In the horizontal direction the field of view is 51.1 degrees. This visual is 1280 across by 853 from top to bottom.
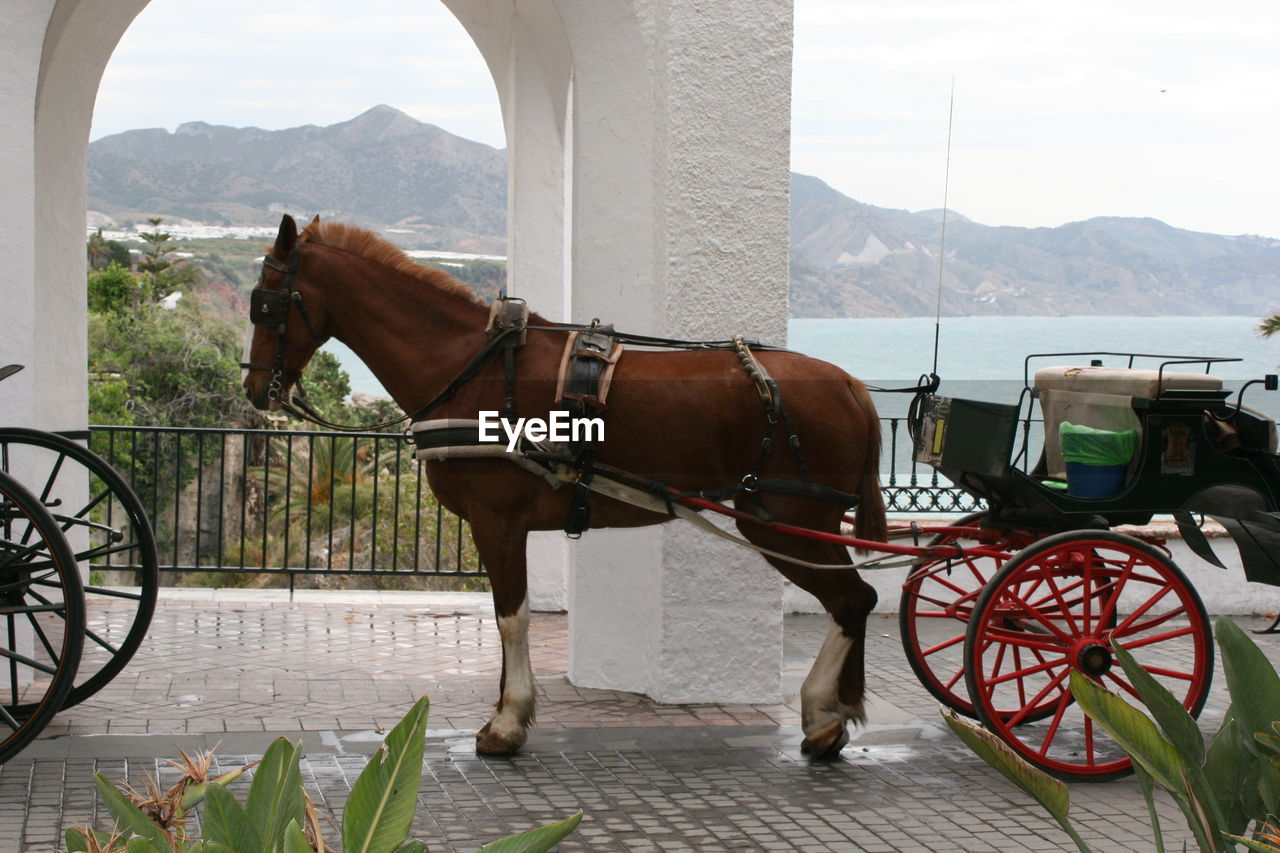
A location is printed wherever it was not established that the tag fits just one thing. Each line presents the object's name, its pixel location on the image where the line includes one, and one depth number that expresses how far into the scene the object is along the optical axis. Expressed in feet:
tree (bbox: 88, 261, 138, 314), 164.14
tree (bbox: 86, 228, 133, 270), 209.42
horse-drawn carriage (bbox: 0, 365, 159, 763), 16.89
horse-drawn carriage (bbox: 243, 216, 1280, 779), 18.70
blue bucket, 19.17
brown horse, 18.90
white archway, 20.49
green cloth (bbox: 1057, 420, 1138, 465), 19.07
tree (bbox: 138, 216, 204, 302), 195.83
